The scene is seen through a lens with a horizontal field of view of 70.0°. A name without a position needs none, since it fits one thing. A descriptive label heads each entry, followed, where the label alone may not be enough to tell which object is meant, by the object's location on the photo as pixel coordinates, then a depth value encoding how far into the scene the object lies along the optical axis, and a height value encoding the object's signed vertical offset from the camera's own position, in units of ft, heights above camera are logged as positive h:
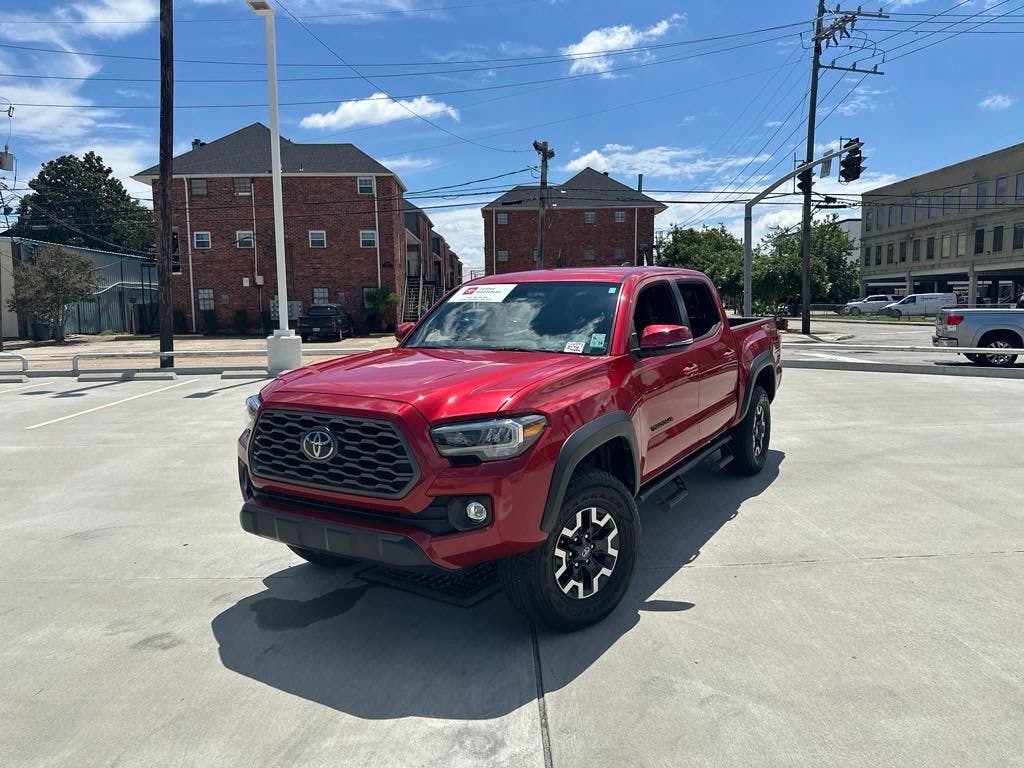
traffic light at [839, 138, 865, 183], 71.56 +13.79
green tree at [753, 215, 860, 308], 114.62 +7.13
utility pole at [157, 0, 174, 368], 56.90 +14.78
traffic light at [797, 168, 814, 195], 97.14 +16.70
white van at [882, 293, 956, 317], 165.89 -0.04
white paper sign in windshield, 16.55 +0.37
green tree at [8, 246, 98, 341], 104.68 +4.23
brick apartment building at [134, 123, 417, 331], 131.34 +14.59
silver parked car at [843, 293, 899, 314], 180.24 +0.03
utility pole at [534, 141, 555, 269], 113.77 +23.65
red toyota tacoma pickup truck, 10.49 -2.12
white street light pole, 50.19 +3.95
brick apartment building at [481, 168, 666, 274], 165.48 +18.98
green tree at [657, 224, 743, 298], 123.03 +12.92
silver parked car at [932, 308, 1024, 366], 51.93 -1.85
